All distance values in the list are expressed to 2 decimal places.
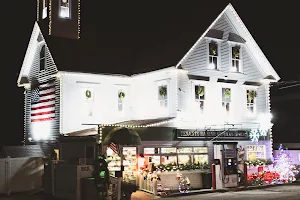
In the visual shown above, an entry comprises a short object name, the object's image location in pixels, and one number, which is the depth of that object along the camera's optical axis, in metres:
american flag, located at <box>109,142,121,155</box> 24.70
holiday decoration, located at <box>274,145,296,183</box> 30.78
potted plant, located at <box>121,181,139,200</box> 21.56
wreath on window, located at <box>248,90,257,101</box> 32.19
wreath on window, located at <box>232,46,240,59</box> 31.69
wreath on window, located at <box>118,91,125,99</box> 31.06
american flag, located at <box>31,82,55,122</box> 29.91
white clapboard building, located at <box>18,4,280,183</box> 28.08
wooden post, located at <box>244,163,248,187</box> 28.18
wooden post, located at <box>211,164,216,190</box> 26.66
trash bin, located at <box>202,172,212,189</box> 27.22
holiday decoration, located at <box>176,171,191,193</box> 25.98
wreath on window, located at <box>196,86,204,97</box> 29.27
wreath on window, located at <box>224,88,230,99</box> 30.67
